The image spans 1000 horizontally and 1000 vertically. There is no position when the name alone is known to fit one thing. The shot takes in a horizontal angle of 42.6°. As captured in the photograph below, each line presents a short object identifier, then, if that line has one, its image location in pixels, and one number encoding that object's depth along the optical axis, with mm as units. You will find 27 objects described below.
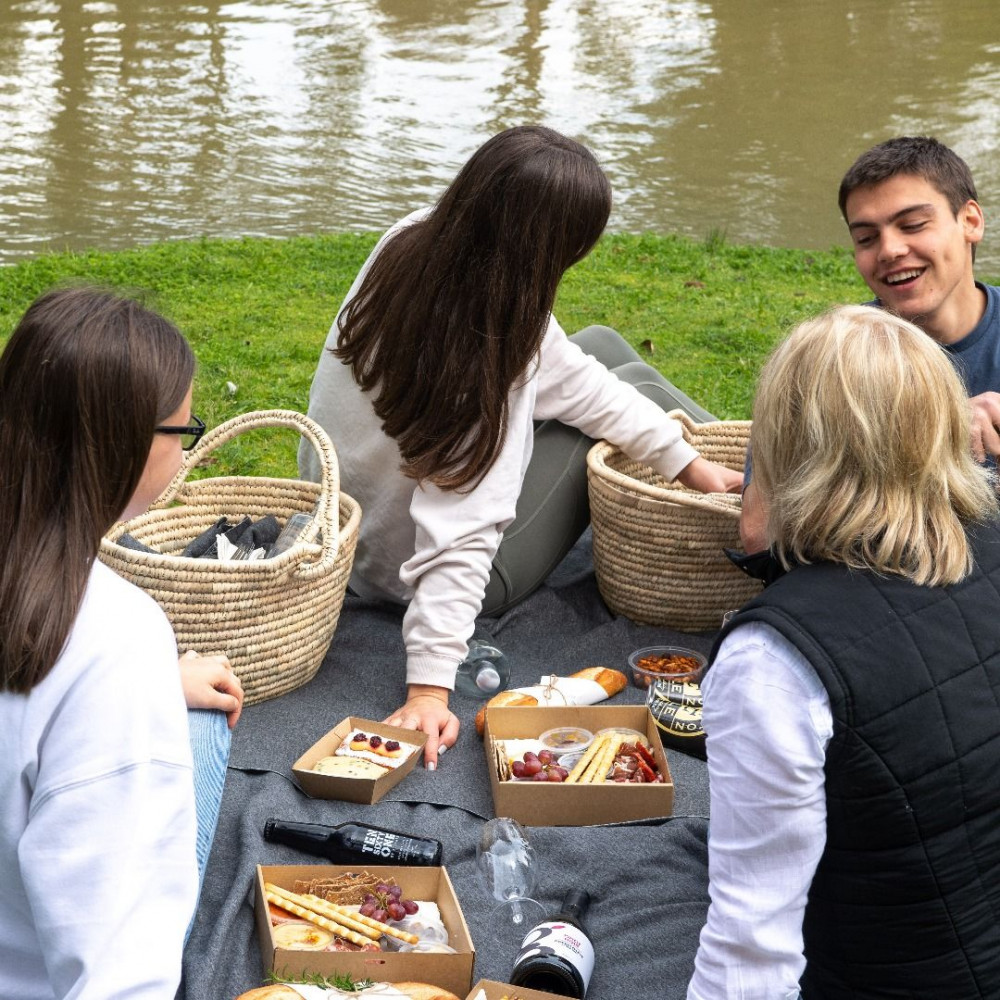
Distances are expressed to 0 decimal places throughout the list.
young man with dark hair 3066
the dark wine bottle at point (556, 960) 2160
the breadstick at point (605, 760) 2703
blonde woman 1537
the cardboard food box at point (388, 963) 2066
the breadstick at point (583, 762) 2713
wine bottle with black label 2465
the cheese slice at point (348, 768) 2711
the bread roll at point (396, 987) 1888
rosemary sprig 2045
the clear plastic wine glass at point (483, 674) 3213
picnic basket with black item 2885
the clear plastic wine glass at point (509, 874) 2385
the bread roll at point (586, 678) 3020
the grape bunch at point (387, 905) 2258
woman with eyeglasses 1421
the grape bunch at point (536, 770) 2711
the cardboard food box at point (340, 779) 2697
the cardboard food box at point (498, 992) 1955
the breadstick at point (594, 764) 2703
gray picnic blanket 2273
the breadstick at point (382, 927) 2189
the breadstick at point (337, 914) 2182
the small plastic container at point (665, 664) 3137
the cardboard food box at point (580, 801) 2637
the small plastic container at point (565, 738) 2867
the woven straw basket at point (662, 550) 3359
